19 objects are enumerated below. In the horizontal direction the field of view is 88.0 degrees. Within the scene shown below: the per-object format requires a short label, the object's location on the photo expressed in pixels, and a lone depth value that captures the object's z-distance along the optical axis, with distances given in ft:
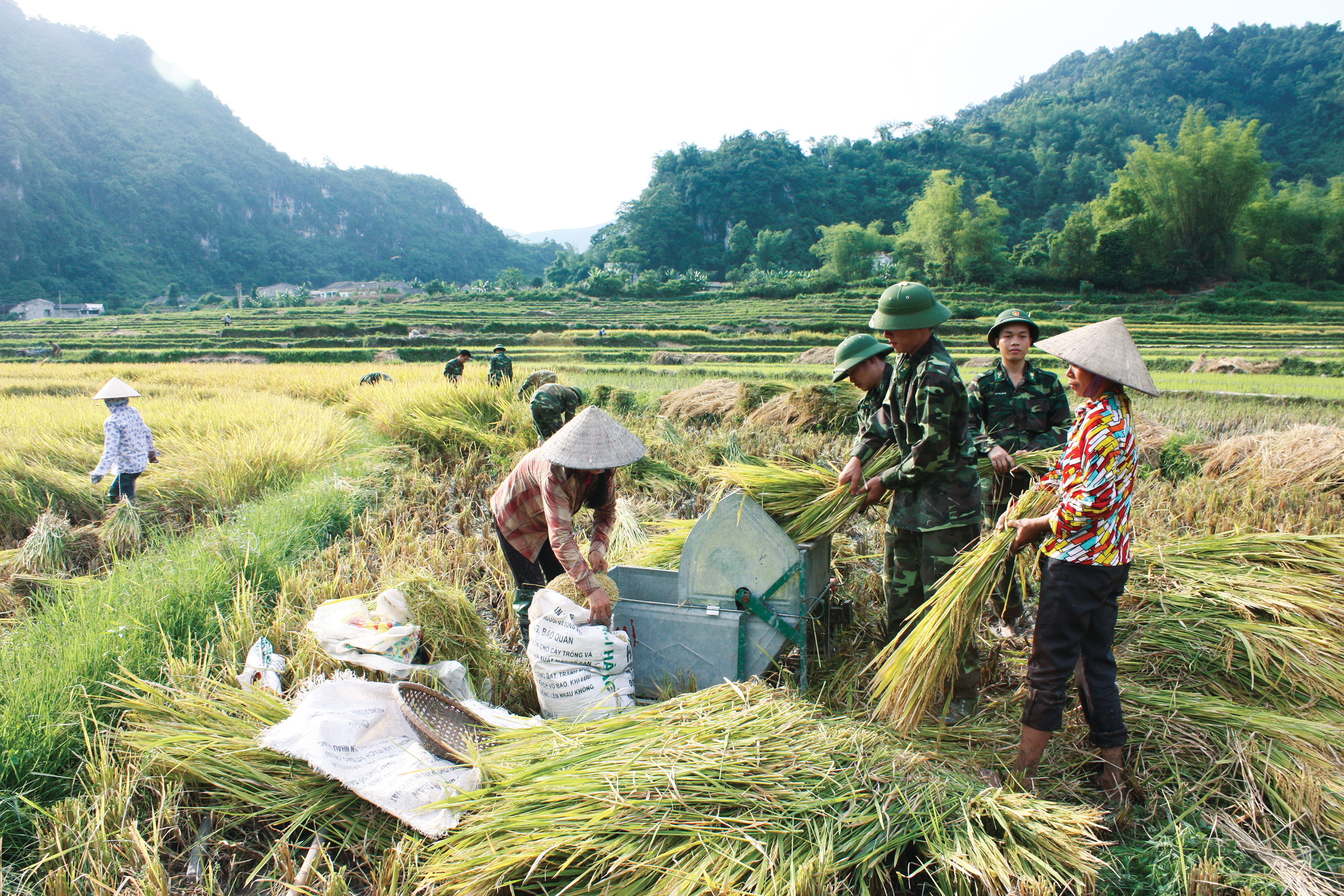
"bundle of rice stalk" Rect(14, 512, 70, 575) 13.29
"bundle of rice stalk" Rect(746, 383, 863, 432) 24.90
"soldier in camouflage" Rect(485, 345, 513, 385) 26.68
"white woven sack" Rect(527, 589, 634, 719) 7.86
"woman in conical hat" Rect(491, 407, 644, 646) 8.03
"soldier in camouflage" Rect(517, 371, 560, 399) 19.12
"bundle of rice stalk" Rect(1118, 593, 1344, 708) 7.79
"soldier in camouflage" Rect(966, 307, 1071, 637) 11.17
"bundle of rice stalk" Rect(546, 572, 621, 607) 8.23
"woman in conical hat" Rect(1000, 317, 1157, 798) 6.29
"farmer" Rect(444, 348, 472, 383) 29.58
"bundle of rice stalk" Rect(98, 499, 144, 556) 14.71
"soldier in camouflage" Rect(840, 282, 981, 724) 8.00
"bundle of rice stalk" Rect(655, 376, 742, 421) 28.48
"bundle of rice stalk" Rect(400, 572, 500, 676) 9.14
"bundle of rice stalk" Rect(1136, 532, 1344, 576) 9.35
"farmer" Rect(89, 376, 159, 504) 16.48
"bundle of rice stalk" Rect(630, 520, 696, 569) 10.37
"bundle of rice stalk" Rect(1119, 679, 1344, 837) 6.27
